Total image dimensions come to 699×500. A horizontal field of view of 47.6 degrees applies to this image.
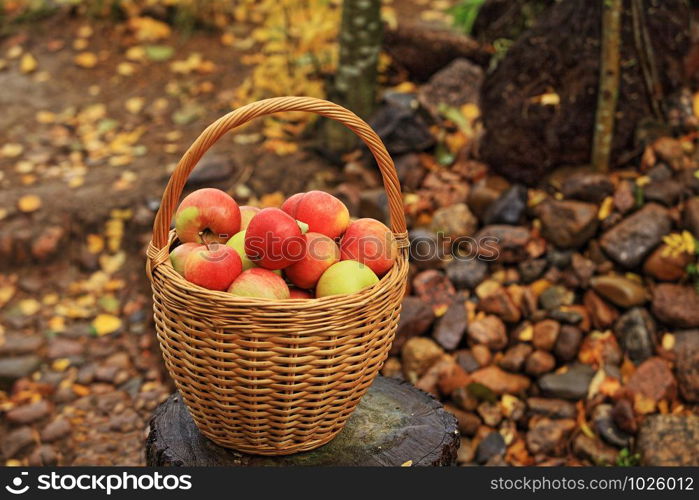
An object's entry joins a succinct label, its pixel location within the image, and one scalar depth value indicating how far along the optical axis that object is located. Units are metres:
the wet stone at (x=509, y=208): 3.94
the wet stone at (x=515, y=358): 3.55
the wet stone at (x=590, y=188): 3.83
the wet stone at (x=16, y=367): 3.77
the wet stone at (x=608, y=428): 3.24
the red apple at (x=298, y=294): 2.15
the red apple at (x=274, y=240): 2.03
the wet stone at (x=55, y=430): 3.50
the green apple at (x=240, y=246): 2.17
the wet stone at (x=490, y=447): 3.34
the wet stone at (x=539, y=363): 3.52
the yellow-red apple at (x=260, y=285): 2.00
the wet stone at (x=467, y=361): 3.59
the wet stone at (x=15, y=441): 3.43
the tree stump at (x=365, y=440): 2.27
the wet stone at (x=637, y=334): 3.45
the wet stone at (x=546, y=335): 3.56
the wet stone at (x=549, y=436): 3.32
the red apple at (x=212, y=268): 2.01
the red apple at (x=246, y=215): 2.31
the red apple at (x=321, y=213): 2.24
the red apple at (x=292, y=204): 2.29
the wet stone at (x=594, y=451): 3.20
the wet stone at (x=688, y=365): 3.31
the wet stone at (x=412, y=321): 3.66
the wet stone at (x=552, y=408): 3.39
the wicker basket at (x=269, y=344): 1.92
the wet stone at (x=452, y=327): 3.66
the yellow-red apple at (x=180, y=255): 2.12
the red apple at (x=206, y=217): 2.18
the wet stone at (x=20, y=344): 3.91
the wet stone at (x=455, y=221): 4.02
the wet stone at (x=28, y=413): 3.58
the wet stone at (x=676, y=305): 3.44
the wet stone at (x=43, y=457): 3.40
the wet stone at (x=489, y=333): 3.63
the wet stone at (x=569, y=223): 3.74
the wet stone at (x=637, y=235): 3.60
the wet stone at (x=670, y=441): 3.10
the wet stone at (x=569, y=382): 3.41
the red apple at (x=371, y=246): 2.18
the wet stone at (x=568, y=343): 3.52
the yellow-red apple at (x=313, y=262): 2.12
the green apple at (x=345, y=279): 2.05
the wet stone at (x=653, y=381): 3.31
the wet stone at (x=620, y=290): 3.53
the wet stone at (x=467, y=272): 3.83
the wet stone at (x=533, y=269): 3.78
